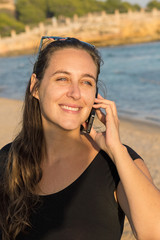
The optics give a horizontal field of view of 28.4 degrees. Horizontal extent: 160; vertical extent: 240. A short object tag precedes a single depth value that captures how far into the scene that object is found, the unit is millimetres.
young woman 1703
